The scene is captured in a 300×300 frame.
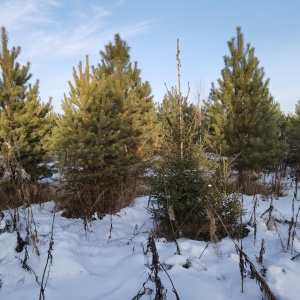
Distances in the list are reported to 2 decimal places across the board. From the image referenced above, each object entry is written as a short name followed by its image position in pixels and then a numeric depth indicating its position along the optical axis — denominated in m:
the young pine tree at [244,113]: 9.33
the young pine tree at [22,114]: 8.44
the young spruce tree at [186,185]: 4.89
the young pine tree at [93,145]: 6.96
